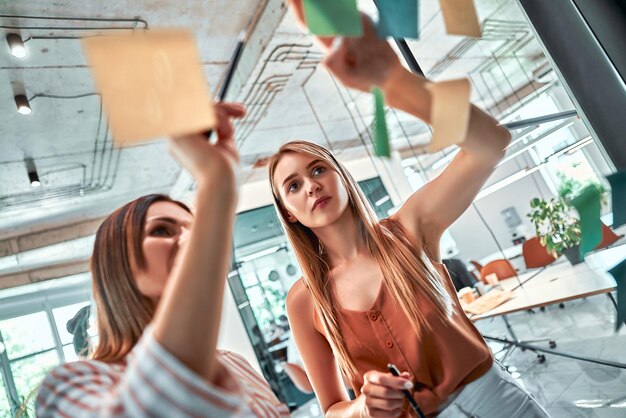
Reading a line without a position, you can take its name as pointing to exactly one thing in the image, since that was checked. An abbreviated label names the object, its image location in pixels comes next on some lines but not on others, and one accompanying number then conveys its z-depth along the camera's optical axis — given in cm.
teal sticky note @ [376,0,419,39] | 54
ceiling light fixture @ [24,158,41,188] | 355
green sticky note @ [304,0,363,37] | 49
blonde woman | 71
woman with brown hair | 32
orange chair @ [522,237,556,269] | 491
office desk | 223
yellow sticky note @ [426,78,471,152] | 50
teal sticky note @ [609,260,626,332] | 74
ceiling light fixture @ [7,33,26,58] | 238
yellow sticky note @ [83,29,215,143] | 33
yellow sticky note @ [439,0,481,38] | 59
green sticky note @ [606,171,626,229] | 75
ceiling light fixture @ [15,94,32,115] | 277
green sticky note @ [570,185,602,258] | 76
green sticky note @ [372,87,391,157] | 48
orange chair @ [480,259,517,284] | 504
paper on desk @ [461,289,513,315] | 315
